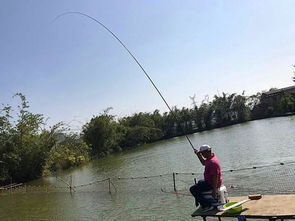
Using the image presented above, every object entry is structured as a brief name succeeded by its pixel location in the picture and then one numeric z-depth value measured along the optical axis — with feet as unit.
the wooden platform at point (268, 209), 12.33
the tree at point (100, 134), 130.39
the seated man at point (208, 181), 15.22
